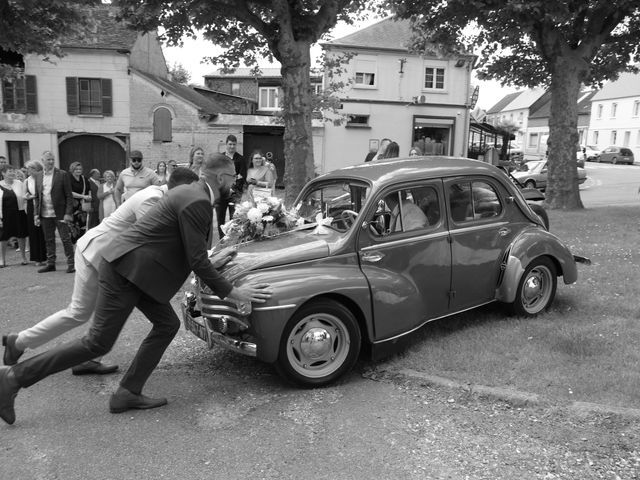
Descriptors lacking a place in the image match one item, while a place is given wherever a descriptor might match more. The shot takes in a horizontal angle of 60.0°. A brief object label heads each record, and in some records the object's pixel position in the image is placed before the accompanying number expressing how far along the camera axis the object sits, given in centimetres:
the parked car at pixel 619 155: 4903
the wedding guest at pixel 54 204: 919
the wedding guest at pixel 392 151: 803
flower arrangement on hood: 488
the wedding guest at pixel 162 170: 1159
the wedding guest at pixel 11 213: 1038
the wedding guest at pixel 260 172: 975
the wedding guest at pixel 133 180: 891
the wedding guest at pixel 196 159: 970
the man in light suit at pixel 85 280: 426
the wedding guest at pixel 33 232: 988
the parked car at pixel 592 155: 5213
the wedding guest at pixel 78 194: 1041
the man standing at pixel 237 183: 952
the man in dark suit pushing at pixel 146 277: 374
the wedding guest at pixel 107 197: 1057
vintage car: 428
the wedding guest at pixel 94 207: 1104
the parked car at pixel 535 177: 2444
